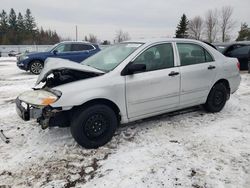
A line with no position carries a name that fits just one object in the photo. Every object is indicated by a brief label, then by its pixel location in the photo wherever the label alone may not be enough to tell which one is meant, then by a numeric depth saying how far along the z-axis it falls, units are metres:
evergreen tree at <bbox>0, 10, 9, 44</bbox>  54.09
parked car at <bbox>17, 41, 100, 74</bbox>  8.76
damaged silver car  2.69
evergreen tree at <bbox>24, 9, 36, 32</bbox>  61.97
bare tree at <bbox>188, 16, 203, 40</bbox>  48.51
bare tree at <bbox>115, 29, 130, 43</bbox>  52.97
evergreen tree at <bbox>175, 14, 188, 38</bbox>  39.95
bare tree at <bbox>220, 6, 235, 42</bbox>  46.33
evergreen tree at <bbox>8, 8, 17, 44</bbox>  55.54
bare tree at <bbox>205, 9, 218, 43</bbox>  47.32
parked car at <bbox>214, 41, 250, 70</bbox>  8.92
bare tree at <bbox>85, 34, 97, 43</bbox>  63.86
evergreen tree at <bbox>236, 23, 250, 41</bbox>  40.00
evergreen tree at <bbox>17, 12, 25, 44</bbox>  56.78
